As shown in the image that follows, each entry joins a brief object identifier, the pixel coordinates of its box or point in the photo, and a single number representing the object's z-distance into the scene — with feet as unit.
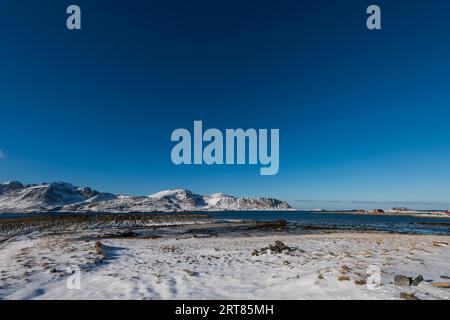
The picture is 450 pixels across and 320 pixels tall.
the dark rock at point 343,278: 28.11
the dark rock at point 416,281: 25.42
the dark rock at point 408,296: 22.12
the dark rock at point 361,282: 26.25
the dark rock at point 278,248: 54.44
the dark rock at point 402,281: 25.43
